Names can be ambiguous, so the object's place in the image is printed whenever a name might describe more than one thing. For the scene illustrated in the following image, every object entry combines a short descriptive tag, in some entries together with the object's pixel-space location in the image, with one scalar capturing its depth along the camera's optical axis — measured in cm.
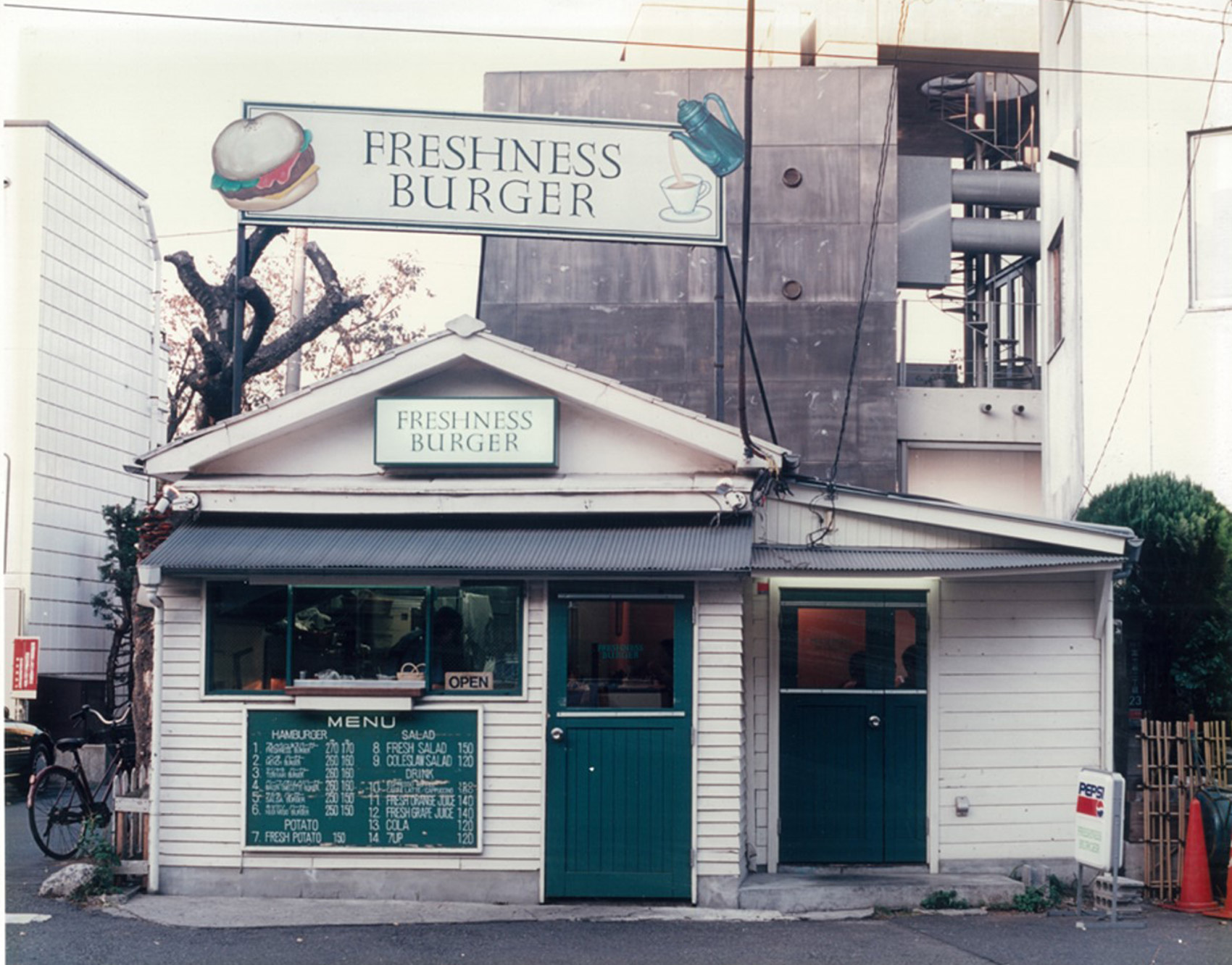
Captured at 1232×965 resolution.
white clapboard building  1037
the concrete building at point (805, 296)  2256
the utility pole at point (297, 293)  2020
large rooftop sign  1183
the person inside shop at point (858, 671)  1141
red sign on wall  1786
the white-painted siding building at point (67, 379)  1859
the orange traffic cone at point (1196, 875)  1053
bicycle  1228
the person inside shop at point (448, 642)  1066
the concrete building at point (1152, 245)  1484
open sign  1061
